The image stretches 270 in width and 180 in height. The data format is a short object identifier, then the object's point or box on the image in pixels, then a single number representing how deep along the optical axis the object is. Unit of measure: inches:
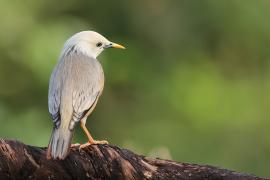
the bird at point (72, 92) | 442.9
